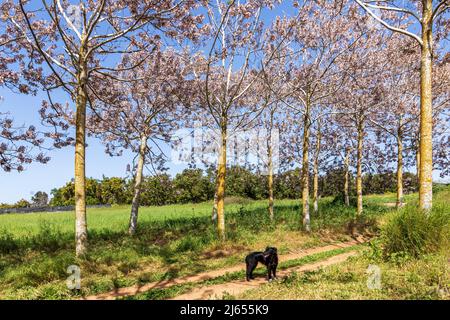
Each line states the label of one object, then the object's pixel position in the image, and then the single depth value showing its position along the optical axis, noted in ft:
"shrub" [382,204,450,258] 25.05
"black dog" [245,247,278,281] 23.65
